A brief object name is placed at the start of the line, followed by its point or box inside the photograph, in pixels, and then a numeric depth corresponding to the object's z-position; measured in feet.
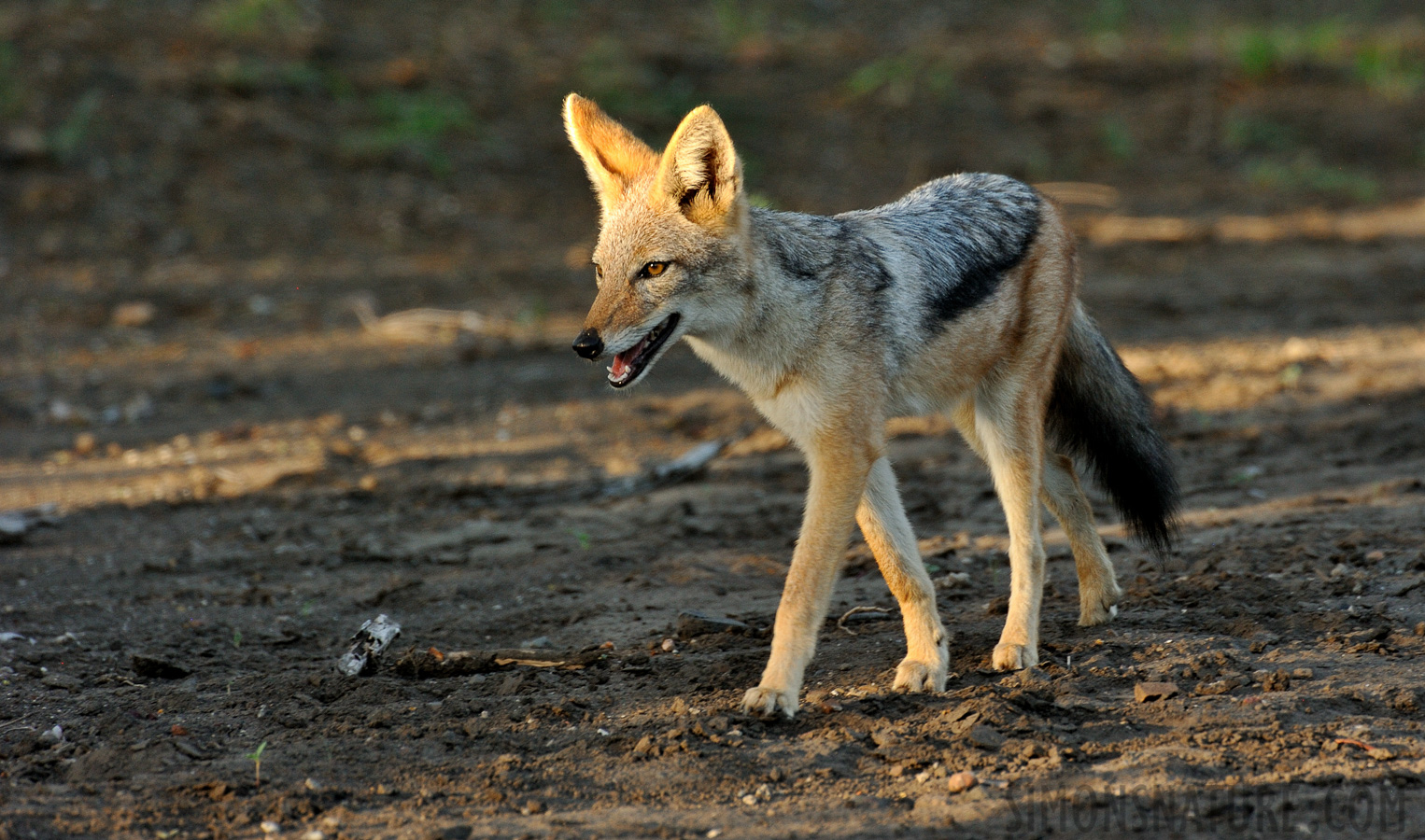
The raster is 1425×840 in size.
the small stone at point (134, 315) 58.80
